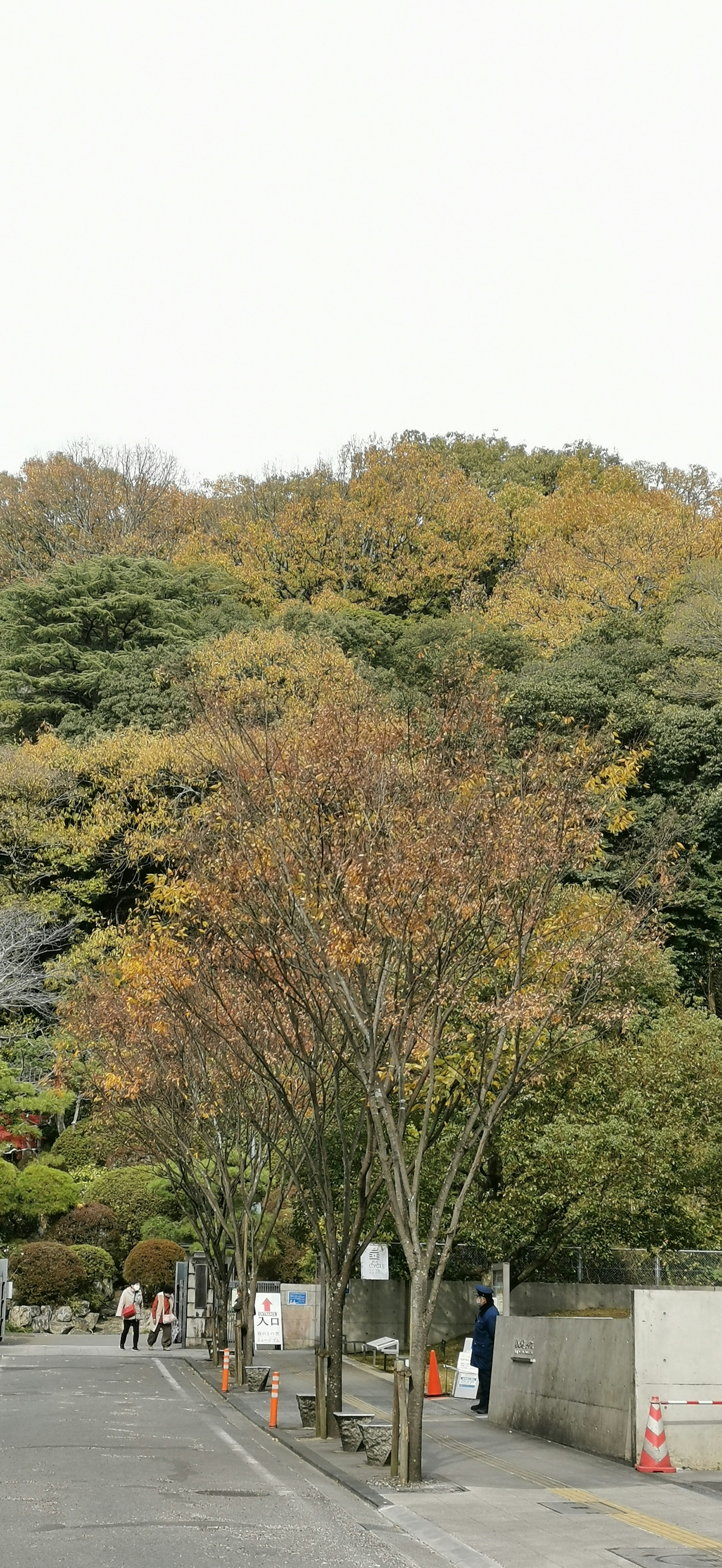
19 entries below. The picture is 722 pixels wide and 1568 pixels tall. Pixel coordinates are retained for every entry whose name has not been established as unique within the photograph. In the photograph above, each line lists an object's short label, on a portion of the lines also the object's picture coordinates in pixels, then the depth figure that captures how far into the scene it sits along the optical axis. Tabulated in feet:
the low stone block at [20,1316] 120.16
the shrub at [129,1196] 129.39
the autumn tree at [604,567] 163.12
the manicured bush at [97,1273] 122.42
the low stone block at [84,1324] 122.42
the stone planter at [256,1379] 68.59
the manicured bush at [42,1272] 119.34
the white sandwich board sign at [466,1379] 63.62
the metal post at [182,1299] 107.65
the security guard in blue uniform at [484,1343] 60.03
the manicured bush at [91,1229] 126.72
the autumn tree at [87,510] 209.36
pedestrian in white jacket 100.07
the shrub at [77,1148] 138.62
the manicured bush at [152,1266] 122.11
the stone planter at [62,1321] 120.47
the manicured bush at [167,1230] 129.08
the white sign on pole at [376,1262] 84.53
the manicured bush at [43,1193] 126.31
